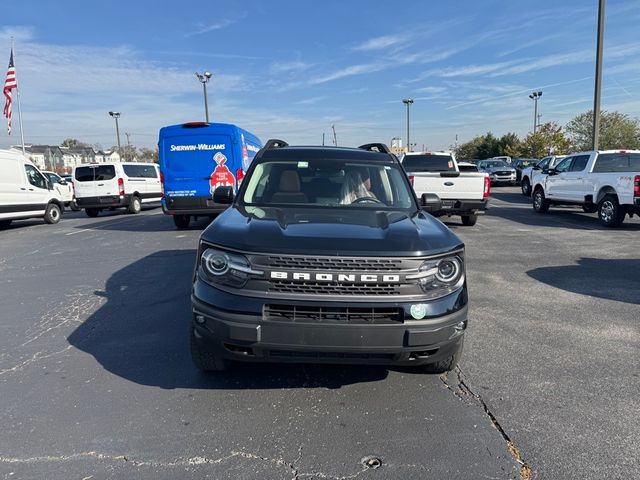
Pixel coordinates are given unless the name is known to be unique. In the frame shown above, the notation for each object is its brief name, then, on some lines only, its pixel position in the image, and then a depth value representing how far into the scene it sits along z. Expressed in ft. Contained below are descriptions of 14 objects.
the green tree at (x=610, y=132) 179.32
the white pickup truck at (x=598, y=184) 37.24
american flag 86.74
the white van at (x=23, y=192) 44.60
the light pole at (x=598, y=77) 59.06
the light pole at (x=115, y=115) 173.98
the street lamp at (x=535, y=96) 182.15
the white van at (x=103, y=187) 56.13
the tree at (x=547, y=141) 164.14
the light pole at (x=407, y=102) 172.89
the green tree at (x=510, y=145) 189.48
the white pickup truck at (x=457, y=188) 37.91
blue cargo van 39.55
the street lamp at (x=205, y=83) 100.53
